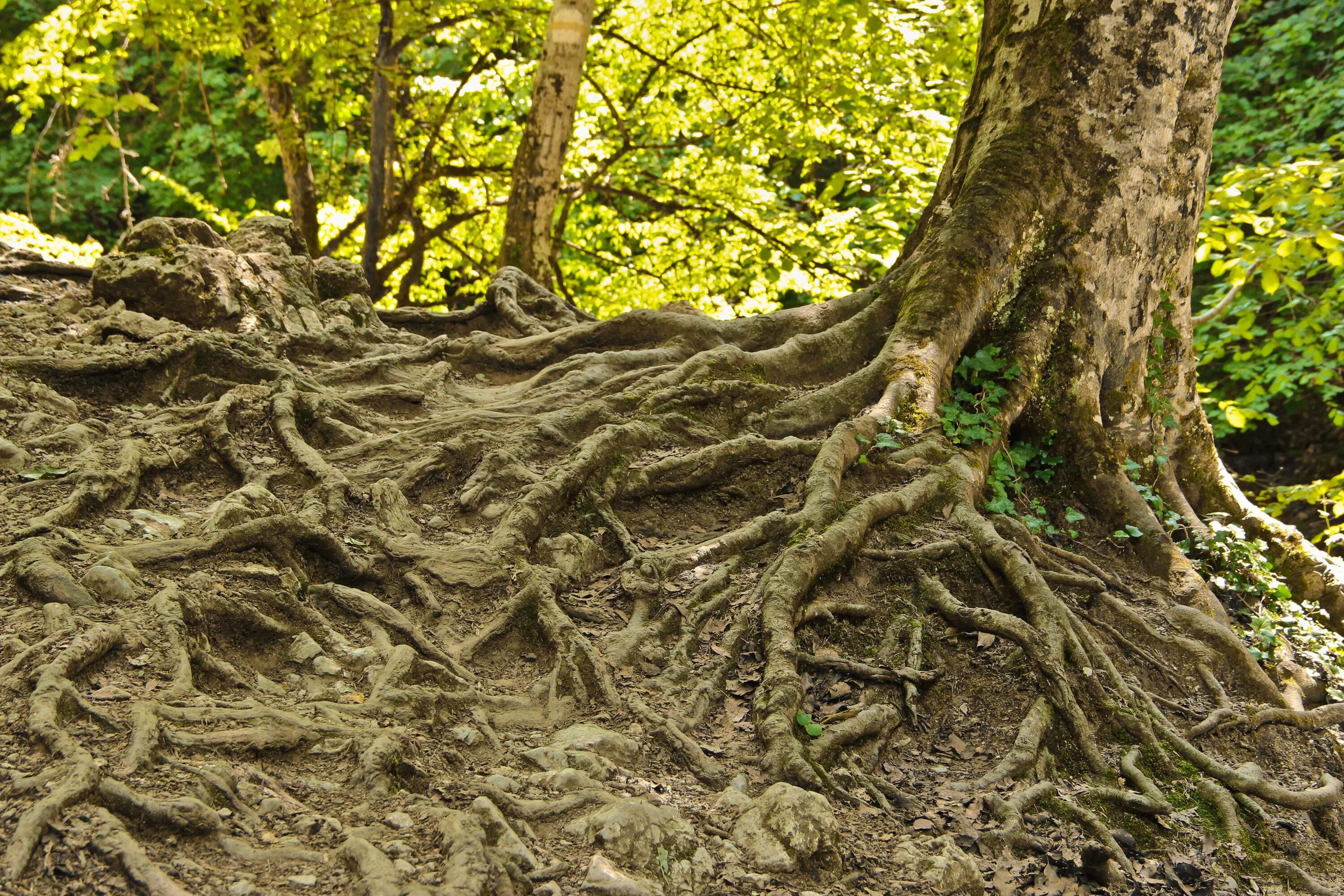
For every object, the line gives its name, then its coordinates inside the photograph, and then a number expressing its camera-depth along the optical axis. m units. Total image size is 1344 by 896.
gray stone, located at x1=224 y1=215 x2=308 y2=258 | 6.80
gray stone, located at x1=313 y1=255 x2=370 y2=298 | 7.22
